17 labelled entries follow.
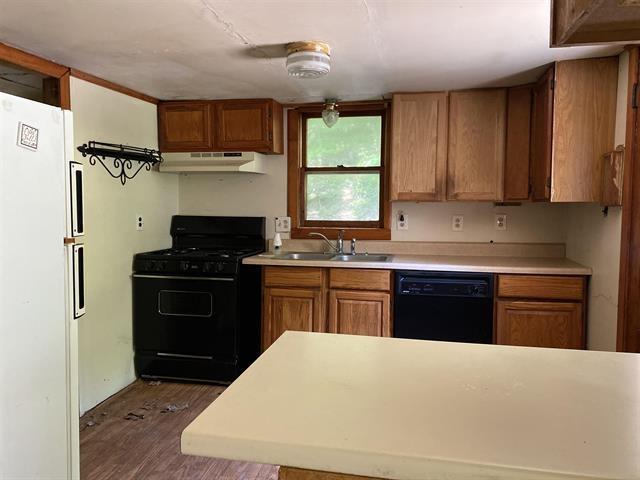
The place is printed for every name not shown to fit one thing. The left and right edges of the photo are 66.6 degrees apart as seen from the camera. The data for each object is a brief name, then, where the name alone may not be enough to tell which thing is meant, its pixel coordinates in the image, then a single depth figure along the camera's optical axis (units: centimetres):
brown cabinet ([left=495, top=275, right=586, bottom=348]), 284
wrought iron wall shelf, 291
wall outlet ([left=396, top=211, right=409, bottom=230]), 362
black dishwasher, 296
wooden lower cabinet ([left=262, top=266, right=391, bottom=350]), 313
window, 368
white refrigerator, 157
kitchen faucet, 362
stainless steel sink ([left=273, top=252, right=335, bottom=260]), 352
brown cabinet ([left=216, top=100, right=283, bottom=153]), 349
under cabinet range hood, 350
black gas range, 327
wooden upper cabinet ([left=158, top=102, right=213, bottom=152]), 355
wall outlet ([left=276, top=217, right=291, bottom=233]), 382
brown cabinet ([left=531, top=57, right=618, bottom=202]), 256
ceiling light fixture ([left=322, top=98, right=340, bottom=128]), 346
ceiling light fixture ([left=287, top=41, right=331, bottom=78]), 233
